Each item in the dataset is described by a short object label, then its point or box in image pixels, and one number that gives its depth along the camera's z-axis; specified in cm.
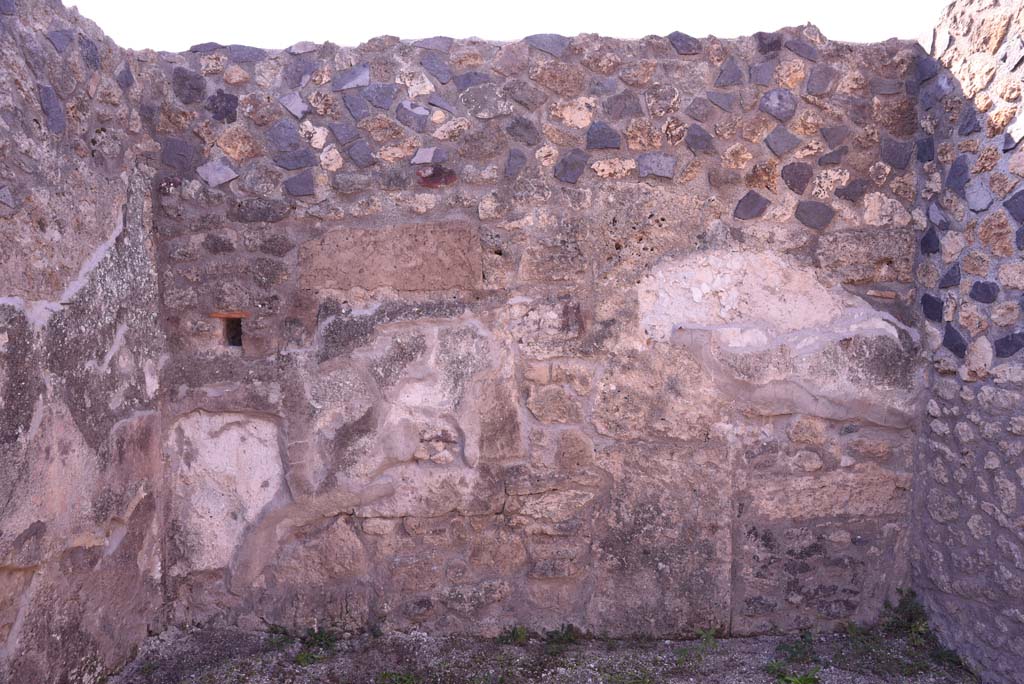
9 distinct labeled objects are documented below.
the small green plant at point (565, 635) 280
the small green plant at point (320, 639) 274
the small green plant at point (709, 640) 274
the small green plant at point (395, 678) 254
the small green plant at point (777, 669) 255
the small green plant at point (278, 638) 271
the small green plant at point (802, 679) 249
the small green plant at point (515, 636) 279
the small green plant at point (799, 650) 265
